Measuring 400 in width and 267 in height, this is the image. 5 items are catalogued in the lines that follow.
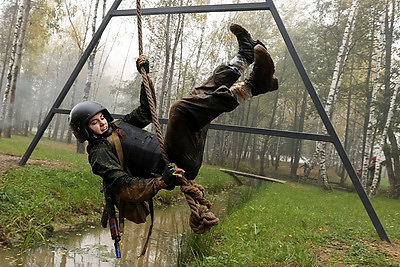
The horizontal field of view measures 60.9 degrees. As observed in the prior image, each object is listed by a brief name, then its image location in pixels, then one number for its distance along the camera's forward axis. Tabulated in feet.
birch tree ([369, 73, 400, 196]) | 39.17
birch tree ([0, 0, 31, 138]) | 41.29
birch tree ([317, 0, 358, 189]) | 39.52
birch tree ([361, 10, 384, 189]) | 39.91
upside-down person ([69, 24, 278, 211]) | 6.38
